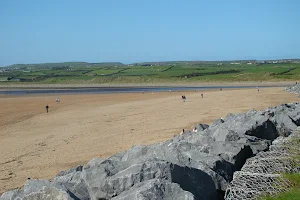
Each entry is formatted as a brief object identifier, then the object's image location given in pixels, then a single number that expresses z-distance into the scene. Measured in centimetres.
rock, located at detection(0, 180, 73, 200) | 679
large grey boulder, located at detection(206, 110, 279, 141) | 1145
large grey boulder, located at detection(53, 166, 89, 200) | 783
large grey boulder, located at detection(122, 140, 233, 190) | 839
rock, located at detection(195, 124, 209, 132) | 1787
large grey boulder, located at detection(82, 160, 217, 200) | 748
